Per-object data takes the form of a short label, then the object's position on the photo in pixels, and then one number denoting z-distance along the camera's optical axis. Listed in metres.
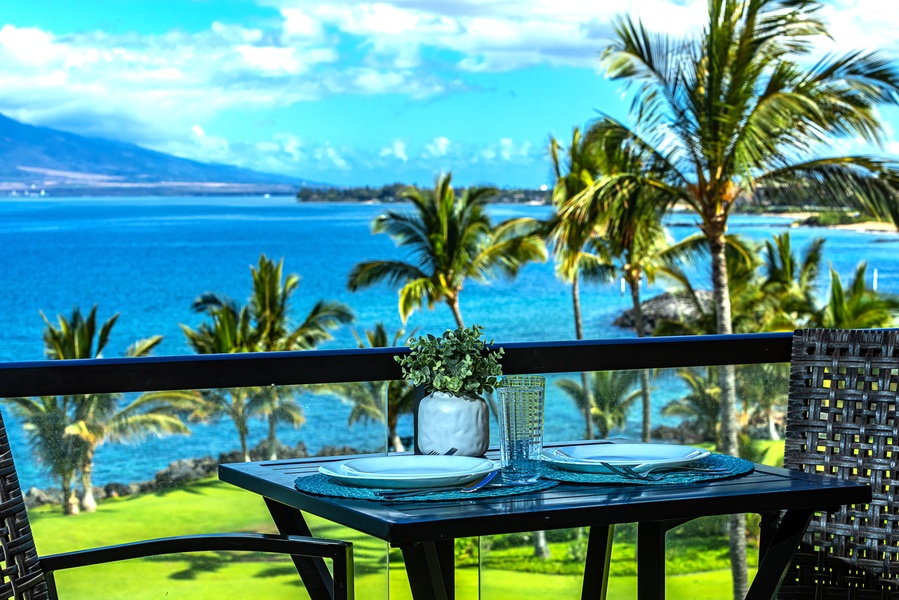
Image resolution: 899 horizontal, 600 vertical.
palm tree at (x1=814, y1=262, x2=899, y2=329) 20.20
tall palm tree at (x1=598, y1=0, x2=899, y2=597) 13.83
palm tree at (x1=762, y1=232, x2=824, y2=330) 23.22
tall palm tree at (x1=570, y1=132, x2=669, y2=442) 15.18
